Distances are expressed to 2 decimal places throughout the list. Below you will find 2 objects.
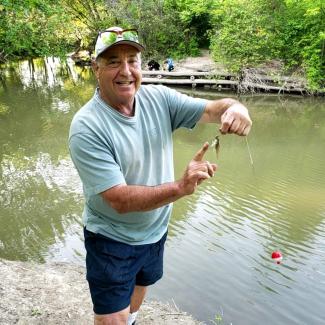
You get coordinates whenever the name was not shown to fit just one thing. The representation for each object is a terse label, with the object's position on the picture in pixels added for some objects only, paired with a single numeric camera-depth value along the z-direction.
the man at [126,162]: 2.00
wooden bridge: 18.94
